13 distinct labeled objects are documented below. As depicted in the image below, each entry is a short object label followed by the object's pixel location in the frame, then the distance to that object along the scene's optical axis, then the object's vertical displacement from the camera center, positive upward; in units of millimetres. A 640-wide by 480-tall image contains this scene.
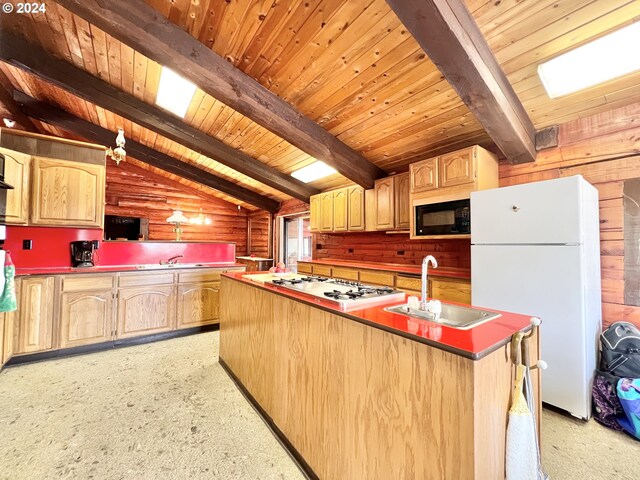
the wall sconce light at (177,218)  4629 +462
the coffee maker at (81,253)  3297 -106
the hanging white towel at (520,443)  977 -729
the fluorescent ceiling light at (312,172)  4336 +1252
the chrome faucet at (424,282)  1363 -184
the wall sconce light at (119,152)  3029 +1149
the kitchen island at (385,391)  897 -608
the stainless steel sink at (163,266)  3527 -294
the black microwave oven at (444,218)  2764 +304
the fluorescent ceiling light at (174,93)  3082 +1891
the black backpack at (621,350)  1909 -763
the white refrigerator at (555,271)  1893 -188
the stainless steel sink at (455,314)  1243 -341
